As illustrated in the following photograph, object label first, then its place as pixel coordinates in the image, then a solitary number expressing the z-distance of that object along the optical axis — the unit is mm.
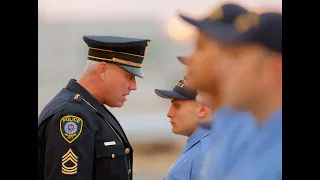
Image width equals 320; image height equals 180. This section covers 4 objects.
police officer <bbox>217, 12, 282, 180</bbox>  9806
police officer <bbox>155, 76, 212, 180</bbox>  10766
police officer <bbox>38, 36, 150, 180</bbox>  10511
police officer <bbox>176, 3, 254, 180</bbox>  9821
